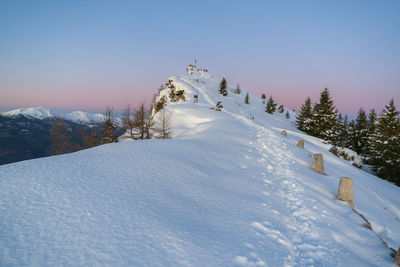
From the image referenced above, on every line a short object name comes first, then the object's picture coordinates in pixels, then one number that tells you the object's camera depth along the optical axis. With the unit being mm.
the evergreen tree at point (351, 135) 36125
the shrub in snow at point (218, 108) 34469
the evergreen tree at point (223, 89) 56344
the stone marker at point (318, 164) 9867
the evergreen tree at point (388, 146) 21812
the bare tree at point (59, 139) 21672
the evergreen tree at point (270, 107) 49625
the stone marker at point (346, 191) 6480
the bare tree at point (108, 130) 26062
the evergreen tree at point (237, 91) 65481
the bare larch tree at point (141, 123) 25292
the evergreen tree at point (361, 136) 34562
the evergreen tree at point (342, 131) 38812
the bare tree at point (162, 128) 23588
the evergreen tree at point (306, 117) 33281
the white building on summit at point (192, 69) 85662
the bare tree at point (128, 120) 25797
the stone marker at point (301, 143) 15734
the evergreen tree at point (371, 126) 25109
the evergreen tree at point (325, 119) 31250
